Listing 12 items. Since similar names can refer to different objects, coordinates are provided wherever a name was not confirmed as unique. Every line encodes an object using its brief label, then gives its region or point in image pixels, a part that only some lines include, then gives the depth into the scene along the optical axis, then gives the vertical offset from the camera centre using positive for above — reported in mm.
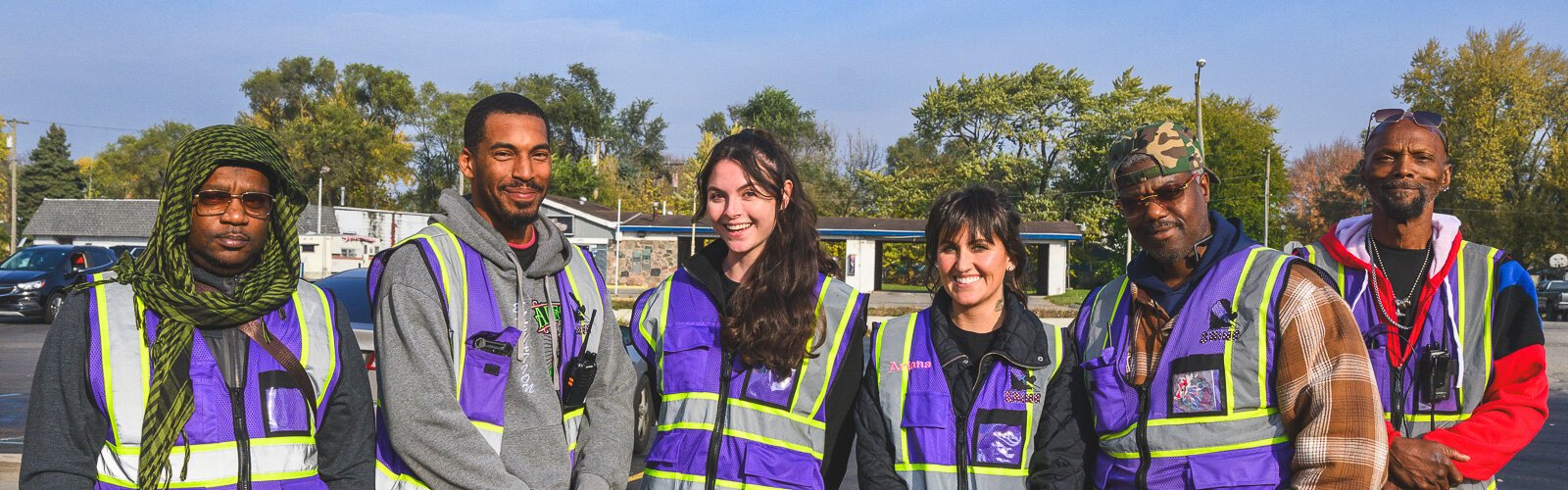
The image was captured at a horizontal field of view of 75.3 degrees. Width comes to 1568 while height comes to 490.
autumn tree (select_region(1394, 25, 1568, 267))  42062 +5556
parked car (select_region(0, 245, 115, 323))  19922 -767
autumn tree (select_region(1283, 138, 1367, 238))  57906 +3968
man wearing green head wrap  2504 -317
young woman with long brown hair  3256 -317
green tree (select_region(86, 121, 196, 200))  74375 +5774
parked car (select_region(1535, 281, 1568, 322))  29469 -1164
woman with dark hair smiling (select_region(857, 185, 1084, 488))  3213 -435
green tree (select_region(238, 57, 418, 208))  65250 +8294
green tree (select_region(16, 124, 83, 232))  68250 +4047
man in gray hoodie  2850 -297
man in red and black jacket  3078 -210
